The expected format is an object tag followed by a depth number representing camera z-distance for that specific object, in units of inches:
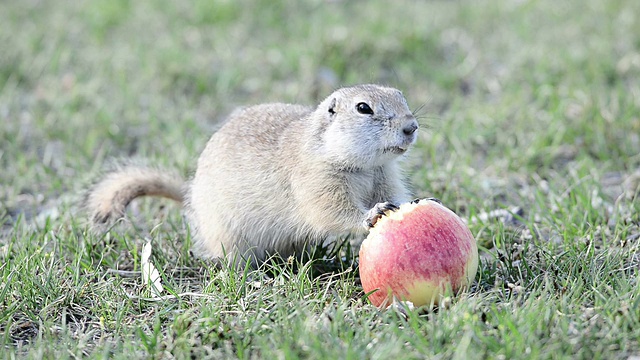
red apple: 248.4
